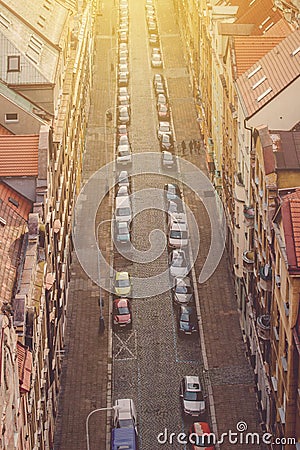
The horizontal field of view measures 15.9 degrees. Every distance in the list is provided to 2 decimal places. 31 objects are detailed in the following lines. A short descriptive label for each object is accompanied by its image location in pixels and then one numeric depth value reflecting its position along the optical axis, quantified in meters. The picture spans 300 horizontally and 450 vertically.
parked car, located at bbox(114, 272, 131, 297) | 111.62
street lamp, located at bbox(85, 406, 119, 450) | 86.81
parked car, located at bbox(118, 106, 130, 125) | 163.12
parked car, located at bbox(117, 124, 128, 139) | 157.00
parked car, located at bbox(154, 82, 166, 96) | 173.00
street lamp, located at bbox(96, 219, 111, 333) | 106.13
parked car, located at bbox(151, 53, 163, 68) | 188.25
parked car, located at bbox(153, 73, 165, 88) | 179.10
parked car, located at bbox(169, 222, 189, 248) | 121.25
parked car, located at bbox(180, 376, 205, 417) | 91.31
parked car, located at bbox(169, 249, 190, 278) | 115.44
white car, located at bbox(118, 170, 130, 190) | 137.75
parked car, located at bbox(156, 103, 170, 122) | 163.38
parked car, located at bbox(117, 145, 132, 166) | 146.00
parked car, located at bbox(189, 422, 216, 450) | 85.75
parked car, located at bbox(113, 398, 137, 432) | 88.19
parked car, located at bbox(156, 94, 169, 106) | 167.80
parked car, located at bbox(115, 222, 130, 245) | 122.19
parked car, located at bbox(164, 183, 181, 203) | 132.88
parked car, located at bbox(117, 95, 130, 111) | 169.34
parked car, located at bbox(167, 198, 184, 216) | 128.88
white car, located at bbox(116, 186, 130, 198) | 134.00
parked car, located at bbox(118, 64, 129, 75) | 185.64
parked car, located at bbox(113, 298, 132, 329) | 106.19
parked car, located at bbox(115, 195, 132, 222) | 127.75
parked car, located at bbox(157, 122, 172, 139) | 156.62
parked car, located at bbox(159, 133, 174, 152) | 151.00
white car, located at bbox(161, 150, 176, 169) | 144.75
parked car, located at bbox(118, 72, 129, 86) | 180.62
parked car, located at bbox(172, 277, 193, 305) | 109.81
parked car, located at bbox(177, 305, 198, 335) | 104.19
